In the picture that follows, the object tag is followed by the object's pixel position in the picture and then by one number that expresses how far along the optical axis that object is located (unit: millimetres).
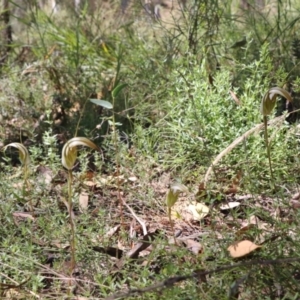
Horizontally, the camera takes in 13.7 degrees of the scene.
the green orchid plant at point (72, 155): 3900
